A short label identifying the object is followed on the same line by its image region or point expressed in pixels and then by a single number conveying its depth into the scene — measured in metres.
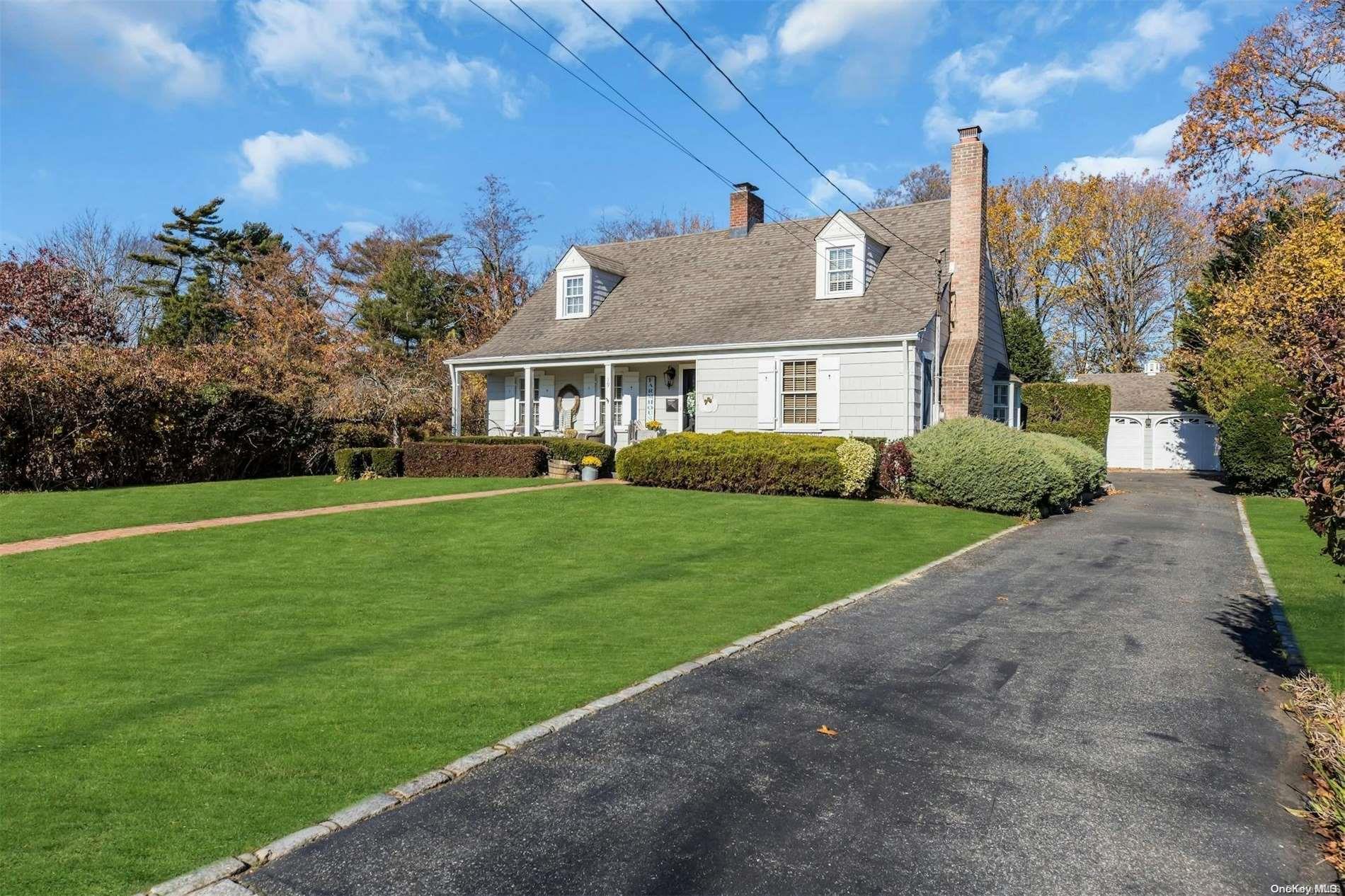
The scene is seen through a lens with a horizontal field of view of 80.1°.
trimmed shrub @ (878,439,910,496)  17.03
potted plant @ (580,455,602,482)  19.80
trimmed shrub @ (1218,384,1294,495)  21.83
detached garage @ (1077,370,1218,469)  36.03
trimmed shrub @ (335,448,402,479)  21.06
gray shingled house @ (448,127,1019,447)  19.97
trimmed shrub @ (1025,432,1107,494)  18.25
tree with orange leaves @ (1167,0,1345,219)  21.27
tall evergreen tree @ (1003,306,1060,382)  36.62
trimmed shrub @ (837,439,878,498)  16.69
